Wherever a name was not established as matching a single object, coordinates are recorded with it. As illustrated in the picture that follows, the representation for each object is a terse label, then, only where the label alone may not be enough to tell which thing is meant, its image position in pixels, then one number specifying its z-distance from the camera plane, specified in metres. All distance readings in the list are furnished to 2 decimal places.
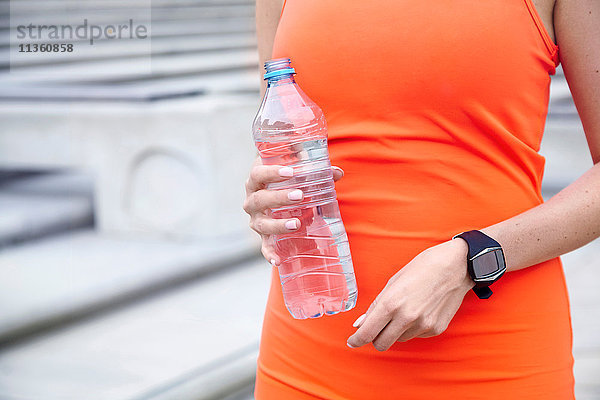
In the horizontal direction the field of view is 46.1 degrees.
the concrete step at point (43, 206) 5.51
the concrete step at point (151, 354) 3.44
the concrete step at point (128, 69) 6.72
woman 1.12
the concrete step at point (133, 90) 5.92
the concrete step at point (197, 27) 7.17
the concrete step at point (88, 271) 4.22
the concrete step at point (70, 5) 5.75
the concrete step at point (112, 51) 6.62
